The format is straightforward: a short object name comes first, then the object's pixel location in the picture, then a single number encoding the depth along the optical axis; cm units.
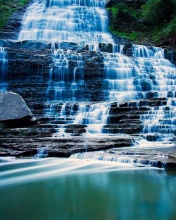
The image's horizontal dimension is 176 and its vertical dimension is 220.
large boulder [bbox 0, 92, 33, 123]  1237
